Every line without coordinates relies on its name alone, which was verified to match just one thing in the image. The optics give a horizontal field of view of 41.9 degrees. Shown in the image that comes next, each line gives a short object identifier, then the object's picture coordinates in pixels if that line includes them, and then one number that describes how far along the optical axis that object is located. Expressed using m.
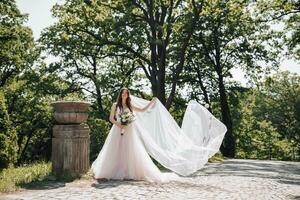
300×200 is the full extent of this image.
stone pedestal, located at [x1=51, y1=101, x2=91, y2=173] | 8.96
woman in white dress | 9.44
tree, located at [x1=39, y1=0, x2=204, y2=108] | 24.64
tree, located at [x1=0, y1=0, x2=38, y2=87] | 29.22
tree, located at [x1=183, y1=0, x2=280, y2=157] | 30.86
